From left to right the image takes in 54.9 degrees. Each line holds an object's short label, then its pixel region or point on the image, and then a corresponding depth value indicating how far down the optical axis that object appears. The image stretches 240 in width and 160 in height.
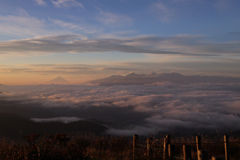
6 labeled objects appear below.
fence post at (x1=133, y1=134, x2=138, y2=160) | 10.41
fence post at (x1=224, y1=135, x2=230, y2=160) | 9.93
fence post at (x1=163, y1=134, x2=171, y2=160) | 8.51
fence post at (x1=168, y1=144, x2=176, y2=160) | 8.28
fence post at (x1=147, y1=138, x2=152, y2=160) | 9.06
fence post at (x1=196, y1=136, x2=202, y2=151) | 10.18
